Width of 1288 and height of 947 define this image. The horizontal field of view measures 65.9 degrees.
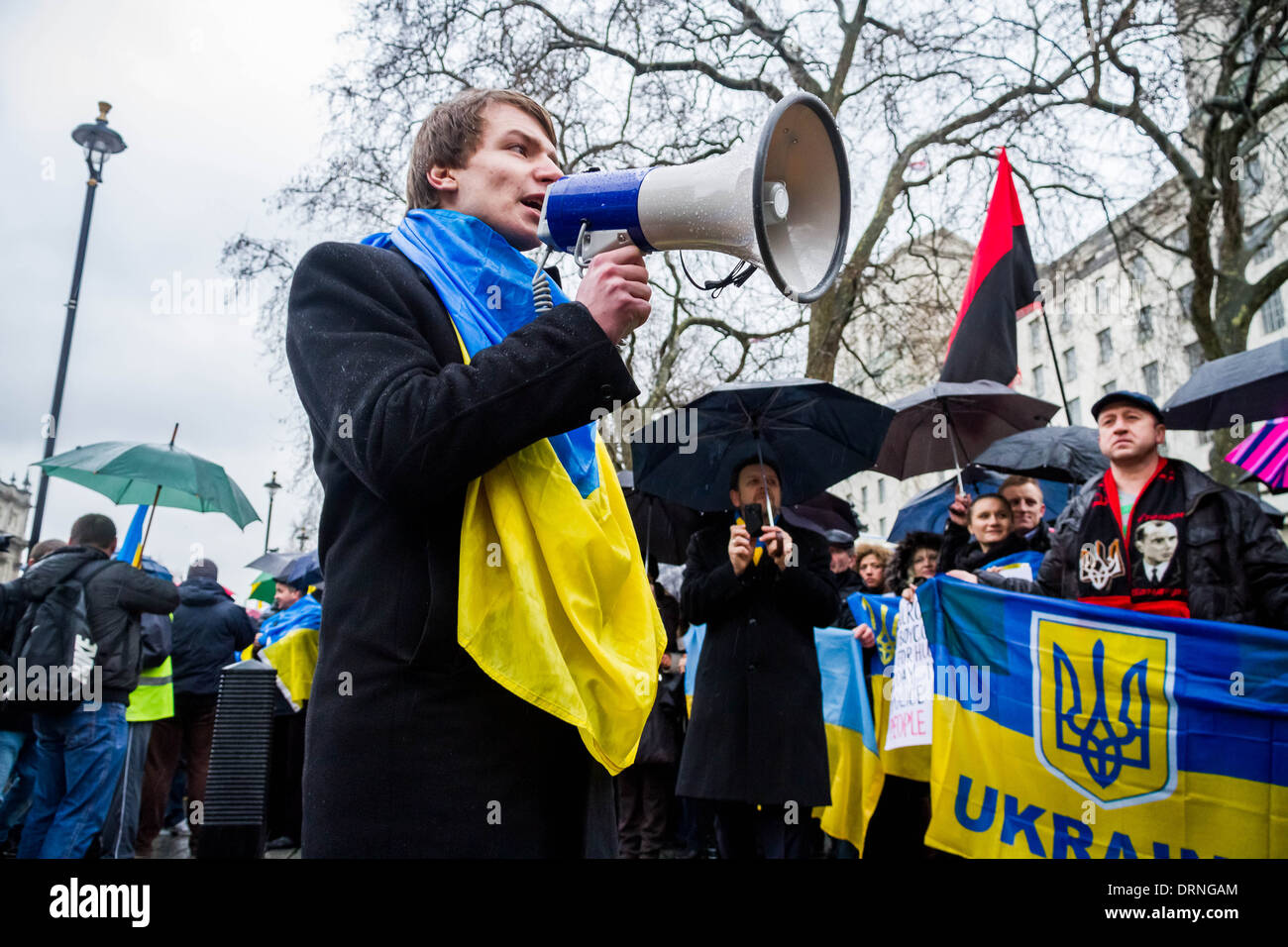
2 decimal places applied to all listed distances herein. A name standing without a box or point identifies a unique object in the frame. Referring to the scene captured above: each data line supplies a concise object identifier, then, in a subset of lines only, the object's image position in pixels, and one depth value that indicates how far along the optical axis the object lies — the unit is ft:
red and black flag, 22.90
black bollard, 10.93
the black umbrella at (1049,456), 19.15
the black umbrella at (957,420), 21.13
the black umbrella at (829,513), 26.53
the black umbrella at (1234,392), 15.33
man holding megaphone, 4.23
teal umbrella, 21.61
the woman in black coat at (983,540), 17.66
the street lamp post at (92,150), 30.58
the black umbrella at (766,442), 18.31
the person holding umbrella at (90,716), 18.03
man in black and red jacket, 12.56
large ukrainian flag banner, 11.76
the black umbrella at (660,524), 25.86
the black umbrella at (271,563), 42.80
